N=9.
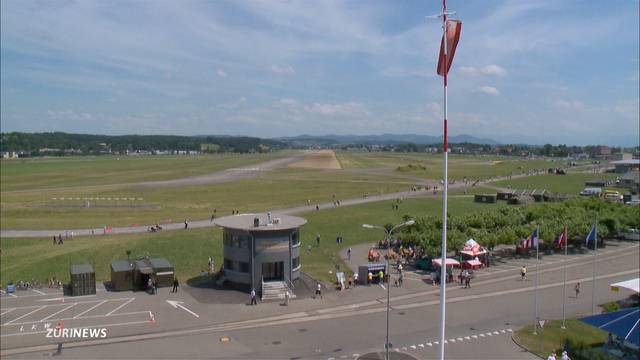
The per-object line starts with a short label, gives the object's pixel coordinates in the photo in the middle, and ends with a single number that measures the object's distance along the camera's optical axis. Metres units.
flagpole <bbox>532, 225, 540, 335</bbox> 30.56
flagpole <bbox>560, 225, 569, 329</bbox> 31.59
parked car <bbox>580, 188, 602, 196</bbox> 96.76
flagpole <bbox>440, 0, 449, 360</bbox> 17.56
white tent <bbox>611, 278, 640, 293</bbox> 31.88
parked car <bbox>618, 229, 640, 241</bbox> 62.03
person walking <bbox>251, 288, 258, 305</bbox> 36.69
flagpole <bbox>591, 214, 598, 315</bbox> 35.12
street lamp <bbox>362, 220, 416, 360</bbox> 25.54
